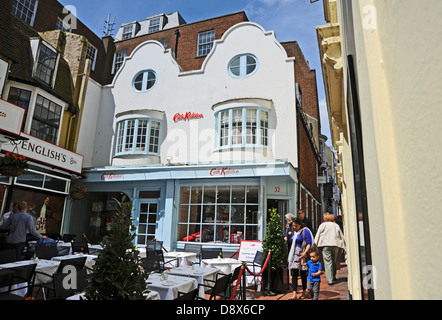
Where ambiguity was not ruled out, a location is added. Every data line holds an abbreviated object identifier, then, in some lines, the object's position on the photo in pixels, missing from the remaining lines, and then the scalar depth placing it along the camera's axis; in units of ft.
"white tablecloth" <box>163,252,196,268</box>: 28.37
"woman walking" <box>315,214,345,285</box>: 23.93
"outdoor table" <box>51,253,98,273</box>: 23.79
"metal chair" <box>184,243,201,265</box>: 32.41
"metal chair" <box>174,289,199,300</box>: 12.34
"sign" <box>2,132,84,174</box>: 35.73
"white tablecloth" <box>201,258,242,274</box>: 23.97
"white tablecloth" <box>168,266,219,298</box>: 19.07
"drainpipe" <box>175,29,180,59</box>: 61.71
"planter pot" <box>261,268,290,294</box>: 23.43
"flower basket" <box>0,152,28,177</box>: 28.48
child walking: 18.10
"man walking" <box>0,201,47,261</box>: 23.57
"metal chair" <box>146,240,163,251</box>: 30.27
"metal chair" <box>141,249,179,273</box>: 22.81
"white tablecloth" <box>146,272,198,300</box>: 15.34
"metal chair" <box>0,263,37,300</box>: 16.12
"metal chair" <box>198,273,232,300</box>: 14.82
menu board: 29.14
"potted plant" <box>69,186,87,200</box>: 42.45
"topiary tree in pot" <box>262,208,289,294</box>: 23.54
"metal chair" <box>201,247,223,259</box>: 28.76
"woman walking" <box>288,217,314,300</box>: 20.45
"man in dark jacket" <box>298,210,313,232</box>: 27.40
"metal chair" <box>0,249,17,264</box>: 20.38
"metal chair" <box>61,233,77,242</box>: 38.37
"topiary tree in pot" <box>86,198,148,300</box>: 9.87
